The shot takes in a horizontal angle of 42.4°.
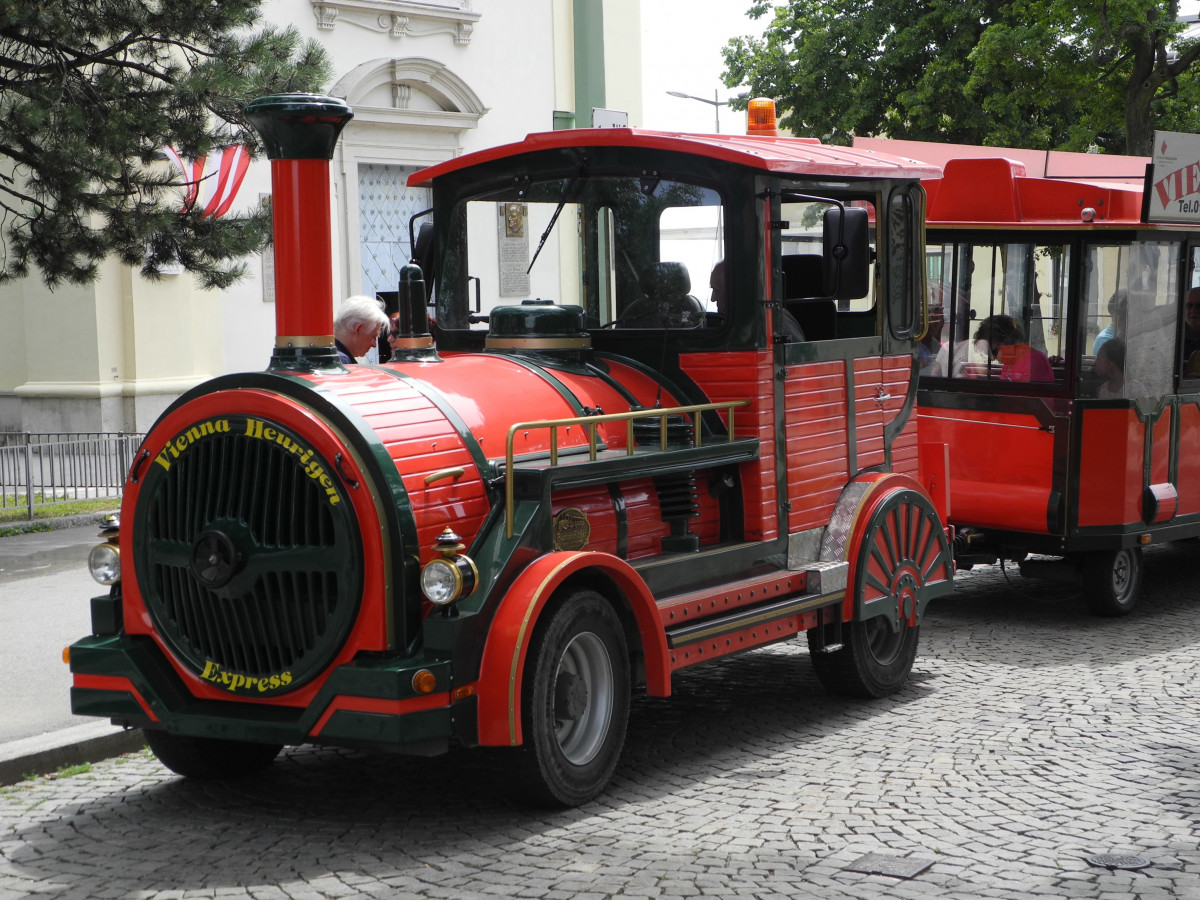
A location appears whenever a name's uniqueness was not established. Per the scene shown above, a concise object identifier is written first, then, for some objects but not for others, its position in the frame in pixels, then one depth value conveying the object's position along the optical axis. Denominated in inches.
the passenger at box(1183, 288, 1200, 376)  389.4
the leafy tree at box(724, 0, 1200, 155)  818.8
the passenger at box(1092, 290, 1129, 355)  369.1
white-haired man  298.2
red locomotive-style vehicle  200.7
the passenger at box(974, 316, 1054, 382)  373.7
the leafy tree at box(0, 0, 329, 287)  432.8
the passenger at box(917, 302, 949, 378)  391.2
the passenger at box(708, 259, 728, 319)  260.7
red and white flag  668.7
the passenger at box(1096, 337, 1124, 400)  367.9
